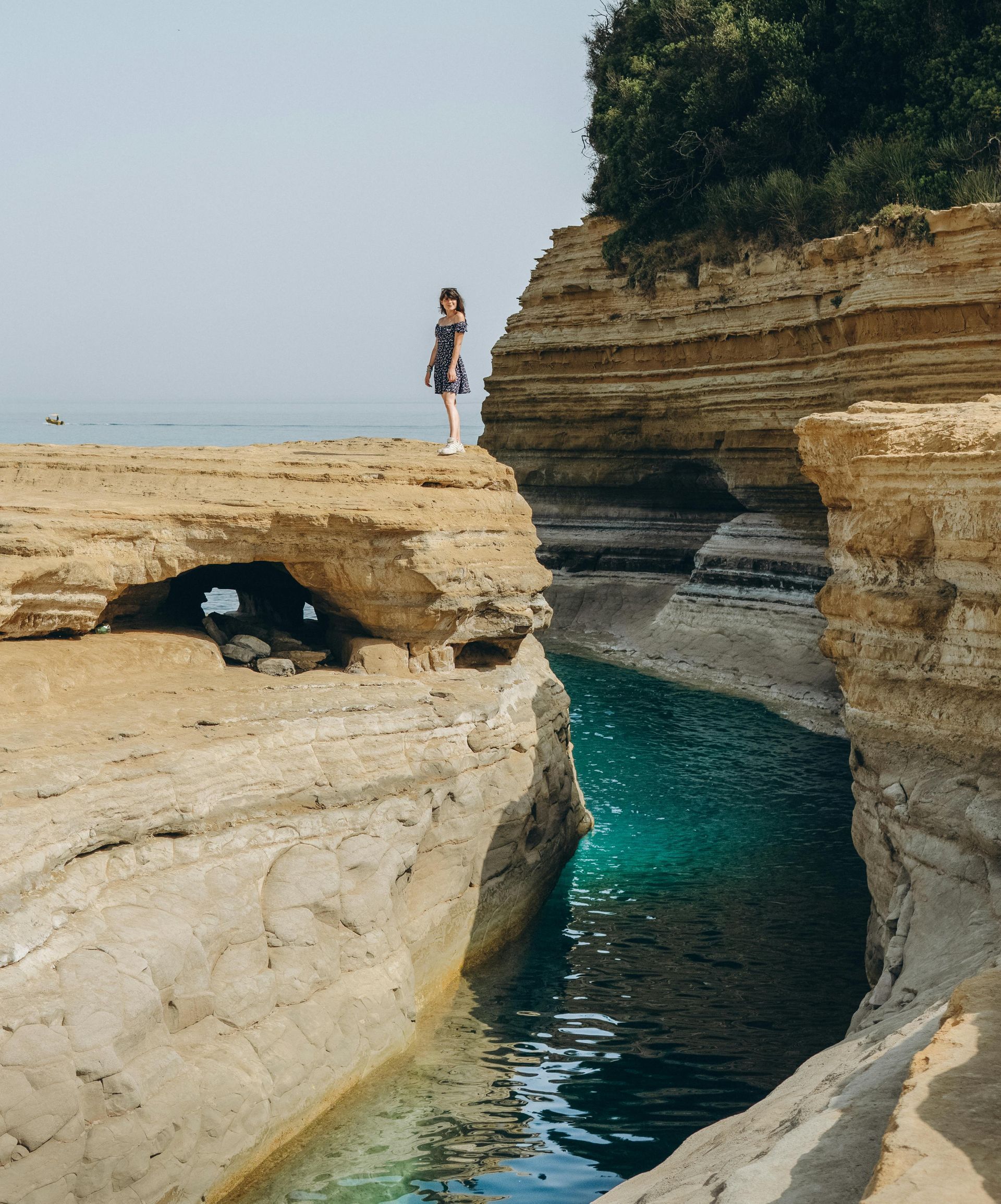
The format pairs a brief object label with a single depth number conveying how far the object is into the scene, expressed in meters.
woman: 13.23
